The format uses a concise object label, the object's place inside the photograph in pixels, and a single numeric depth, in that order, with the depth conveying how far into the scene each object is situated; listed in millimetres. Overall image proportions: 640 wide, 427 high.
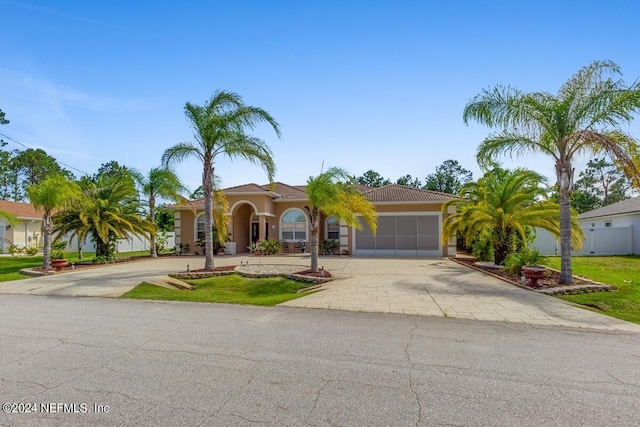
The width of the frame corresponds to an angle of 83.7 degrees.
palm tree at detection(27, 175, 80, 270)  15469
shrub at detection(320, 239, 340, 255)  24375
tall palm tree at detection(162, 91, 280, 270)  14234
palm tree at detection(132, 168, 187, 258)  22145
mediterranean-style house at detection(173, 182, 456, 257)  23109
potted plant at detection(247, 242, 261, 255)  23938
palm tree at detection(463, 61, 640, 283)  10680
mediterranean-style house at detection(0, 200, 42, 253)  28125
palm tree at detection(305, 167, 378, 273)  13414
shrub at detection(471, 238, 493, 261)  18688
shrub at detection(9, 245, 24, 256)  25825
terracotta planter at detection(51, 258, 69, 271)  15984
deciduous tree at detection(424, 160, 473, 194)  59562
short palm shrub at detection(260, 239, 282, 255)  23562
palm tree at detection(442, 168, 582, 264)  14766
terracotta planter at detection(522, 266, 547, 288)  11099
